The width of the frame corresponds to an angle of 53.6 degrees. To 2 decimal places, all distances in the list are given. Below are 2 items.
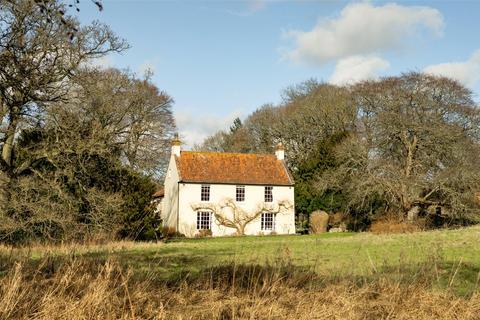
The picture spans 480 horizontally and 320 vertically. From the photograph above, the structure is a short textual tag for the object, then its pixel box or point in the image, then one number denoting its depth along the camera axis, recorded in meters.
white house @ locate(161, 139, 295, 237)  38.72
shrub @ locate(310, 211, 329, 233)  39.91
